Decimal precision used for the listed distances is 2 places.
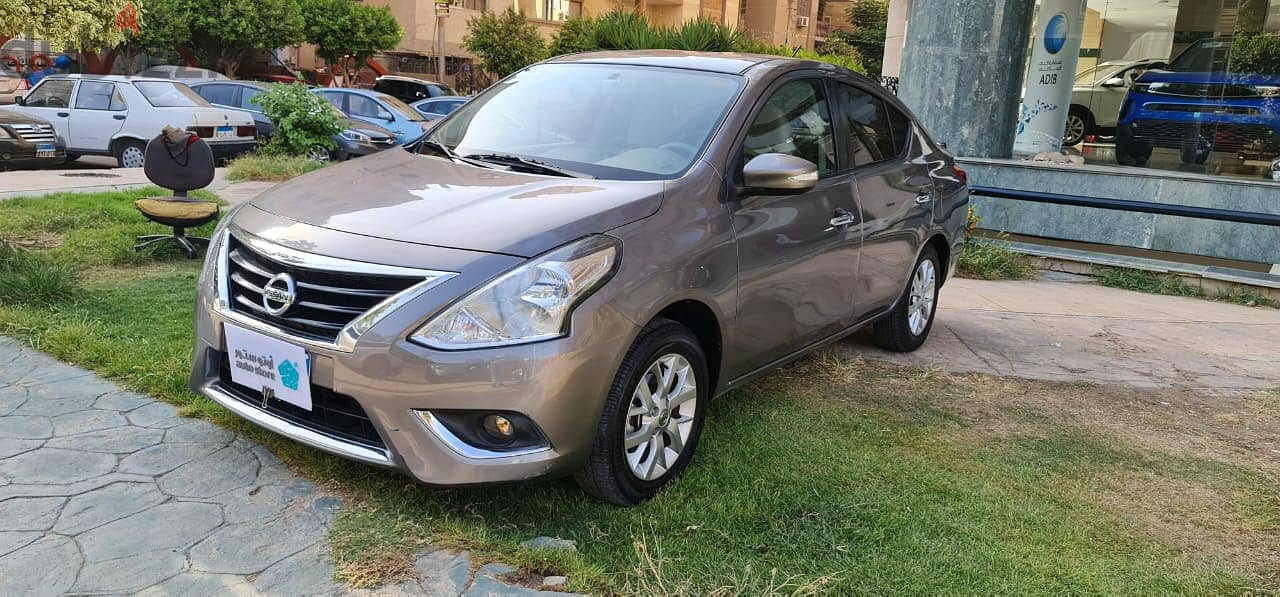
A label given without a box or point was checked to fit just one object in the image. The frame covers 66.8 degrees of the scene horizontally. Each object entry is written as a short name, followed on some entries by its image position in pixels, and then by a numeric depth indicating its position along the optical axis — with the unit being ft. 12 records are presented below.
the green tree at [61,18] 23.48
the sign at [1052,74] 38.55
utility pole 128.80
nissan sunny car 9.57
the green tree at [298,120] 41.91
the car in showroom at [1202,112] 35.55
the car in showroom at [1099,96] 40.47
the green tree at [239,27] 100.99
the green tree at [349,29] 114.32
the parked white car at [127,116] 43.60
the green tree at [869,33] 146.30
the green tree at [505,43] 115.96
